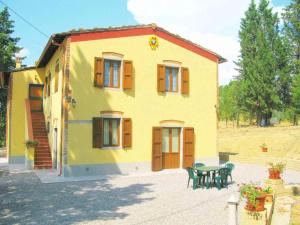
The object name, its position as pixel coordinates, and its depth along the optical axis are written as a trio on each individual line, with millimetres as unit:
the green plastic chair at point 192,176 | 12446
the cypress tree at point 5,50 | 30308
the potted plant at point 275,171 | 11586
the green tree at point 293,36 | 43250
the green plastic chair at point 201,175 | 12953
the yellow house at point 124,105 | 15383
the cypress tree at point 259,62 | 42344
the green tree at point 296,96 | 37375
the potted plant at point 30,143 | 17266
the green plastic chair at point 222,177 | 12512
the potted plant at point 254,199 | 7258
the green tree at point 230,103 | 48875
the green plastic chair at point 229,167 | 13082
